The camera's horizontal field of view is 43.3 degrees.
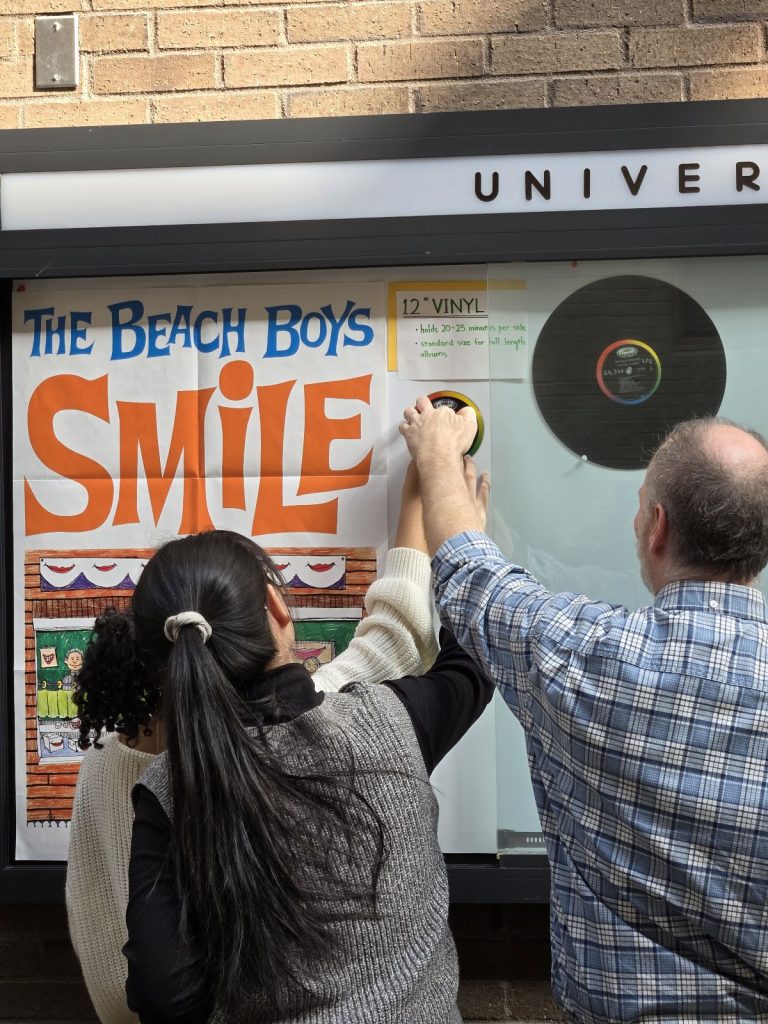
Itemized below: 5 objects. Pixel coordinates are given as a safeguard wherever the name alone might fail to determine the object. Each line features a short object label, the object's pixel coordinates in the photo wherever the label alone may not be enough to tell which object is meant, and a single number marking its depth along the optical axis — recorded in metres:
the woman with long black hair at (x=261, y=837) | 1.36
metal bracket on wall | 2.60
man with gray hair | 1.41
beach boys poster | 2.55
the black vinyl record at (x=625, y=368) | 2.49
